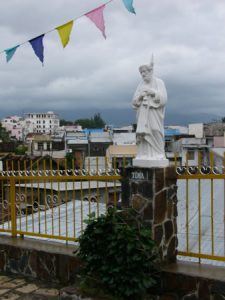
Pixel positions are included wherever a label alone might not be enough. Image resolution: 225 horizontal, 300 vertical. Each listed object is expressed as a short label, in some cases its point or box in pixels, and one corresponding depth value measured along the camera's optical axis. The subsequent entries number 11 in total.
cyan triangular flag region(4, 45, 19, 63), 6.86
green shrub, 4.27
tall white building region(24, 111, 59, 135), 135.93
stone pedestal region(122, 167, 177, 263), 4.82
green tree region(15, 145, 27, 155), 47.19
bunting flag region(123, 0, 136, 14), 5.53
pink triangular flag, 6.01
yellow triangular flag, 6.19
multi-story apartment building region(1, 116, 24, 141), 112.54
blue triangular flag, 6.60
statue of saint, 4.82
